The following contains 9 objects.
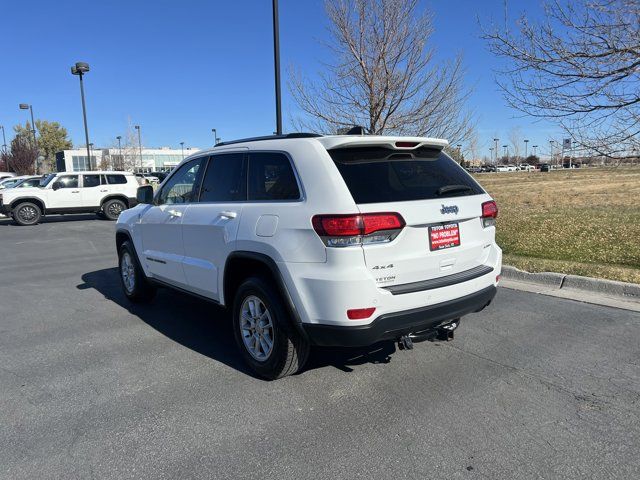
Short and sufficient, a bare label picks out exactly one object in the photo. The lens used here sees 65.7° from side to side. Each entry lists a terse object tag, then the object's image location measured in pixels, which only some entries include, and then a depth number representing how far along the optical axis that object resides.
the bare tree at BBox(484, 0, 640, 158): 6.93
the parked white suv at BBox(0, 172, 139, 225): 17.56
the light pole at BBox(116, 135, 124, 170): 65.50
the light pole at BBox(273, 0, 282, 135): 10.81
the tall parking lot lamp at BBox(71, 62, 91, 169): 22.23
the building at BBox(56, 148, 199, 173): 68.56
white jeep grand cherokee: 3.20
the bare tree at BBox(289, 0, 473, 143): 11.53
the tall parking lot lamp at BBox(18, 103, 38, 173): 38.22
